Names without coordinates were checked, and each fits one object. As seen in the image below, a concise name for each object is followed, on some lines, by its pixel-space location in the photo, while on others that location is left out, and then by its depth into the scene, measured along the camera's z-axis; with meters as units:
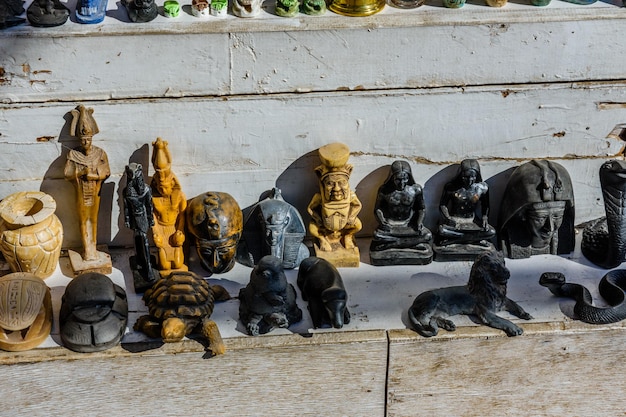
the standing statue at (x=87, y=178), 3.18
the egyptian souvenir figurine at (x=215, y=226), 3.21
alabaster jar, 3.15
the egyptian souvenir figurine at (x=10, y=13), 3.11
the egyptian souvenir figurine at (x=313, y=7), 3.21
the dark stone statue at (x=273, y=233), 3.26
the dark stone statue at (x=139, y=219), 3.12
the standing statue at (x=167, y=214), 3.23
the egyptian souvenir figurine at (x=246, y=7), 3.18
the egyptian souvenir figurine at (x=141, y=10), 3.14
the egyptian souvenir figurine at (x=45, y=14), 3.12
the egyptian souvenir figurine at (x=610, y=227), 3.26
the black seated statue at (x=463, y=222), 3.38
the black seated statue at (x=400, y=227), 3.34
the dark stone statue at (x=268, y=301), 3.05
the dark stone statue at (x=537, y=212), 3.32
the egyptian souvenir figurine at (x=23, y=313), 3.00
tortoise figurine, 3.03
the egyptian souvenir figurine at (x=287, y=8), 3.19
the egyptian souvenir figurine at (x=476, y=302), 3.13
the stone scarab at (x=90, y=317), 3.01
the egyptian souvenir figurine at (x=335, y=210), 3.27
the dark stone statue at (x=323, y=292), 3.09
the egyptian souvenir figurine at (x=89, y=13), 3.14
